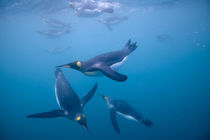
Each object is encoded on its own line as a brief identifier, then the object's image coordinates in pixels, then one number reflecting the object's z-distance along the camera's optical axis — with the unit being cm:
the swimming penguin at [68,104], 454
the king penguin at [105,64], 372
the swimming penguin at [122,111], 633
